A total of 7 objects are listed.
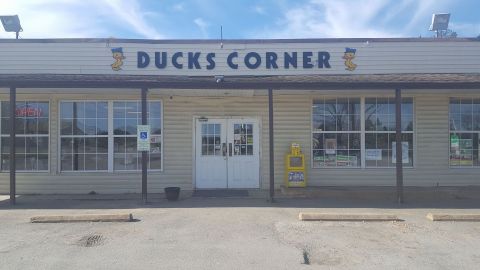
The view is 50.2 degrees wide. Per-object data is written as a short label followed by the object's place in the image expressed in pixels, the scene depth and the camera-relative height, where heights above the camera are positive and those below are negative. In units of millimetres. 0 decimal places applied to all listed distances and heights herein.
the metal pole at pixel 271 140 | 12398 +69
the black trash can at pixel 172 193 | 12891 -1245
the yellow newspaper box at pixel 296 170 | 14367 -768
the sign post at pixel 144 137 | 12359 +161
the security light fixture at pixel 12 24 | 16391 +3885
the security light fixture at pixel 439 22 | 16531 +3882
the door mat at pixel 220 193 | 13902 -1385
